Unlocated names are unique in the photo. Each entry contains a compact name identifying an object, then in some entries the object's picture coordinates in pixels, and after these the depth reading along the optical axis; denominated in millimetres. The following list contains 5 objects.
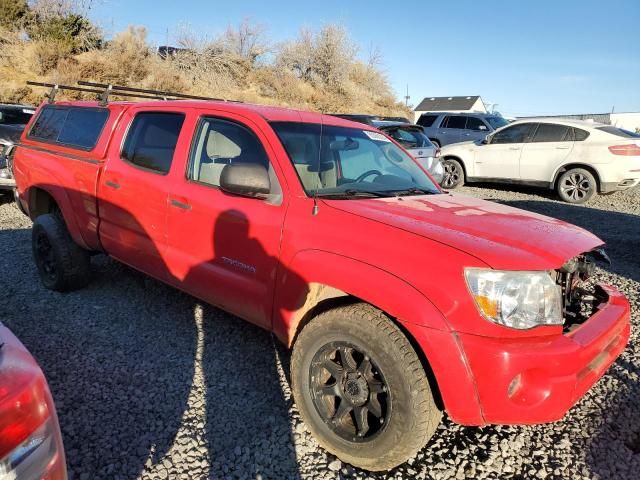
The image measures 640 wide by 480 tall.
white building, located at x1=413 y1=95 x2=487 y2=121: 58894
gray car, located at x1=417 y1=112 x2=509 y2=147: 14180
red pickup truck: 2029
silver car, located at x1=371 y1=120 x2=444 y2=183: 9656
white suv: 9453
